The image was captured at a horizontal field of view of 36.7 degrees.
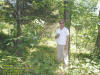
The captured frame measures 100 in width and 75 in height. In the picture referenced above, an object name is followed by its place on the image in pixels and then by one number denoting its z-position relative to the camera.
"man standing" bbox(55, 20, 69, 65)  4.30
